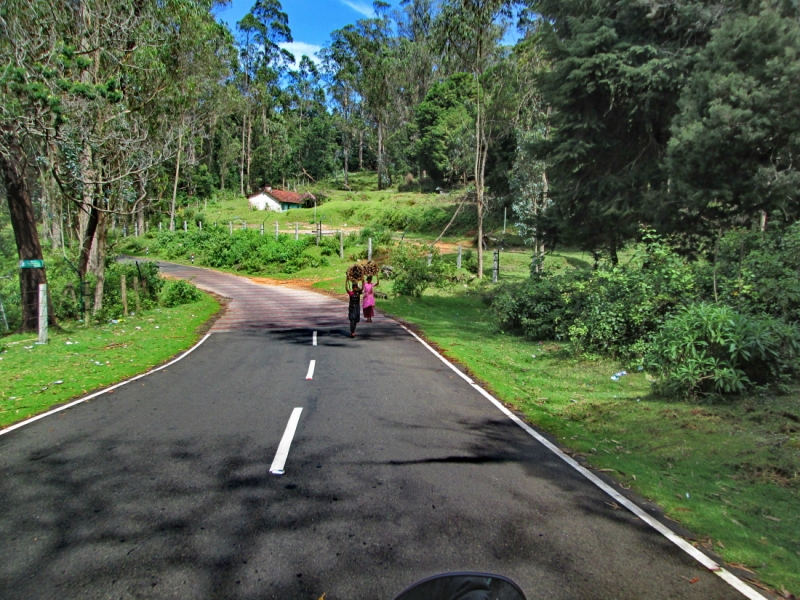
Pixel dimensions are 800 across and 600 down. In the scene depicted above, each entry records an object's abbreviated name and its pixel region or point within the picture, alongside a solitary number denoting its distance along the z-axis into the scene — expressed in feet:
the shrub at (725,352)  28.14
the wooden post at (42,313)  45.55
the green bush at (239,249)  132.67
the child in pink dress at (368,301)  53.67
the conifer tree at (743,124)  52.47
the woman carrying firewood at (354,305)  51.19
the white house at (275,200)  230.68
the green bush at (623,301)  39.99
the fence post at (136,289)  68.19
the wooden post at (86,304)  59.97
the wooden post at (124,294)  64.95
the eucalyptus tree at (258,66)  246.47
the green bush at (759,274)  33.99
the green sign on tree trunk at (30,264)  52.29
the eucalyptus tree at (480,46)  93.61
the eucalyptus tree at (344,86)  287.89
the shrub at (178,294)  78.82
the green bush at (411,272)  80.89
